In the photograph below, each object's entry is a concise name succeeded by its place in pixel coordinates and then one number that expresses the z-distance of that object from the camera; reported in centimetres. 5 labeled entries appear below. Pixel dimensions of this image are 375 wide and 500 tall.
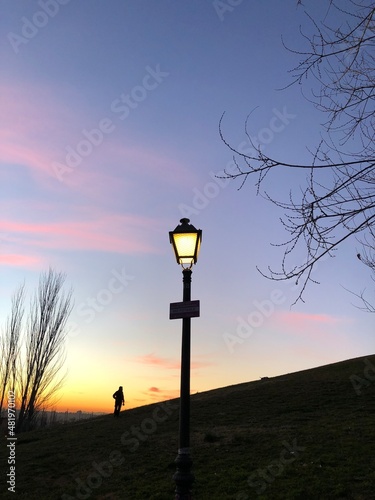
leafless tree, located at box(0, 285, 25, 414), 2781
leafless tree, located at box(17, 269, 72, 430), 2805
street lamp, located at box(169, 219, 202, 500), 532
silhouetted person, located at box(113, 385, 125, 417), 2380
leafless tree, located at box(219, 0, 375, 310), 416
